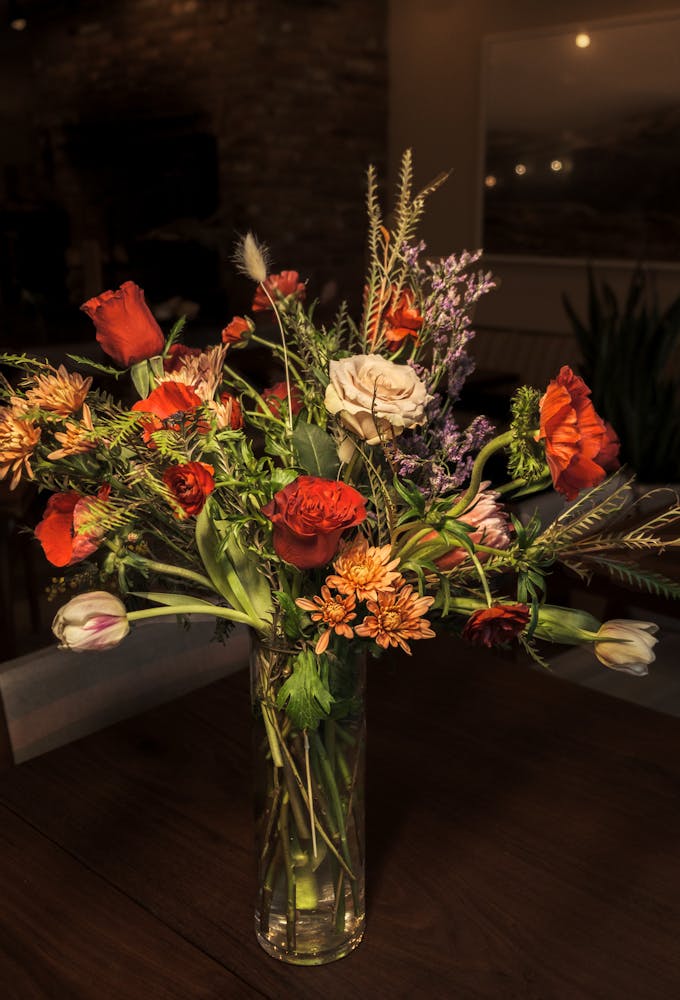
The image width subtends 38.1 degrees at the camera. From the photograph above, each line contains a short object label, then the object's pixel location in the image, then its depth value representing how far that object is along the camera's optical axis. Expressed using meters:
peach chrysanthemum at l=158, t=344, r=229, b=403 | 0.71
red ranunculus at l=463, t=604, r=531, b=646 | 0.62
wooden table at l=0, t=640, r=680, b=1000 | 0.80
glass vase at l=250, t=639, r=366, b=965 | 0.73
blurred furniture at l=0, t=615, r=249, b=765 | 1.18
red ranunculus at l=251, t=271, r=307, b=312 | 0.77
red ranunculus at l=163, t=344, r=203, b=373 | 0.78
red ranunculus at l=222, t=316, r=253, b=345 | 0.79
